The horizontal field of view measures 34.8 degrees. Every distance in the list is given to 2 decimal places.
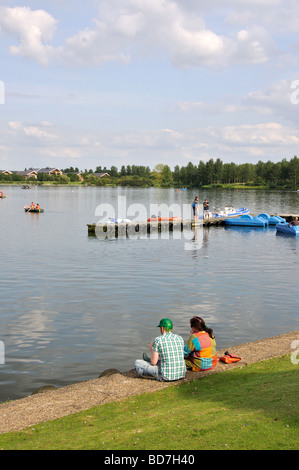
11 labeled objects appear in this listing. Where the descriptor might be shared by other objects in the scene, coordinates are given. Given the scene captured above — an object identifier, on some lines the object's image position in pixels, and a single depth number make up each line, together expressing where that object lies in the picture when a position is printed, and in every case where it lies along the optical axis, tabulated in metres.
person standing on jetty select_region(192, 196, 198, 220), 63.63
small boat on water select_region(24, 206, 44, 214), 83.06
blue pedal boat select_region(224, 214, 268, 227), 65.56
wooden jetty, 53.53
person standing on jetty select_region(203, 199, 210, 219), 68.06
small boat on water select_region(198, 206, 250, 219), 71.31
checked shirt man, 11.63
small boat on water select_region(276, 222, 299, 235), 56.41
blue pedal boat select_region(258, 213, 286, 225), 67.03
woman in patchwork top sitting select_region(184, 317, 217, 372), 12.34
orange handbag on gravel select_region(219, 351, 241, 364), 13.50
